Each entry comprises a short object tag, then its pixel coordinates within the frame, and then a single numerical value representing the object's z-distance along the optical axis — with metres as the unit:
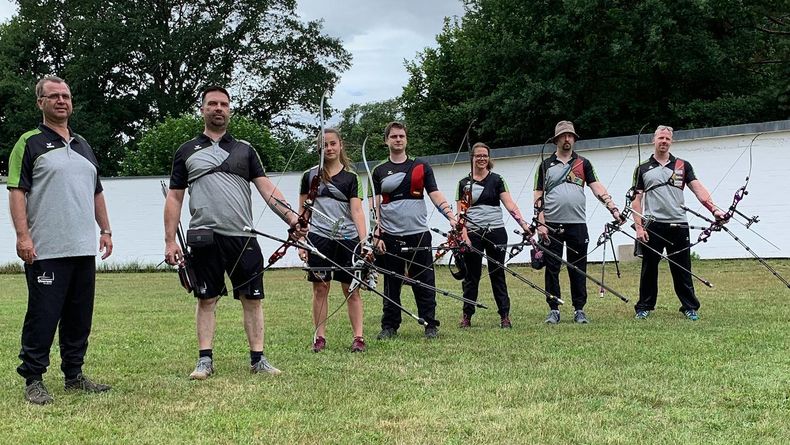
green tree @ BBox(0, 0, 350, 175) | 36.78
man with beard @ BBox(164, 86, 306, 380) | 4.80
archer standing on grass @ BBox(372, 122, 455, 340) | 6.48
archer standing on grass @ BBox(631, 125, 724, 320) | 7.50
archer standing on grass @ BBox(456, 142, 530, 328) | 7.38
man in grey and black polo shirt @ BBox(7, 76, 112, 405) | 4.27
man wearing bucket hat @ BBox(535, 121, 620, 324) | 7.49
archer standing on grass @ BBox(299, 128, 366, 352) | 5.86
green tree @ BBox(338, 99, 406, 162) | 35.97
